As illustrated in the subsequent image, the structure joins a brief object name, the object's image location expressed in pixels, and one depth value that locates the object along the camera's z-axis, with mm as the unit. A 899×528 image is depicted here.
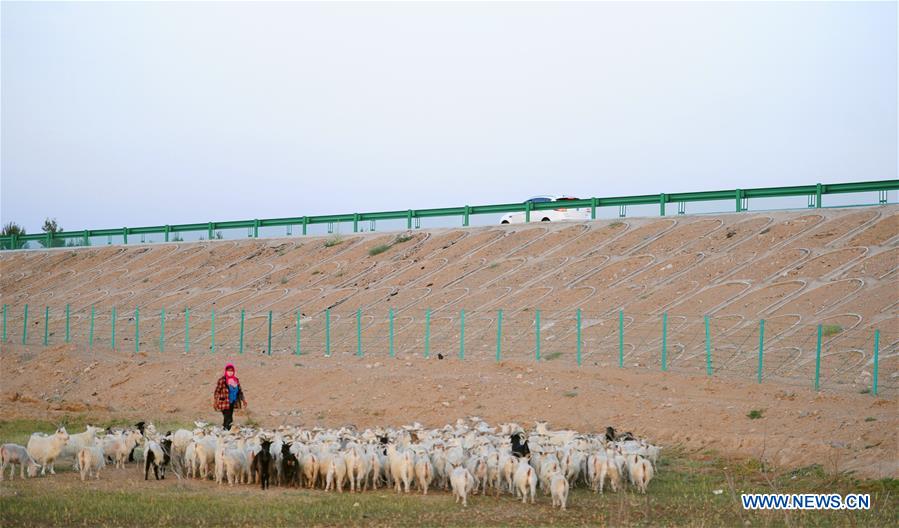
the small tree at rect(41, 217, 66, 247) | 95438
